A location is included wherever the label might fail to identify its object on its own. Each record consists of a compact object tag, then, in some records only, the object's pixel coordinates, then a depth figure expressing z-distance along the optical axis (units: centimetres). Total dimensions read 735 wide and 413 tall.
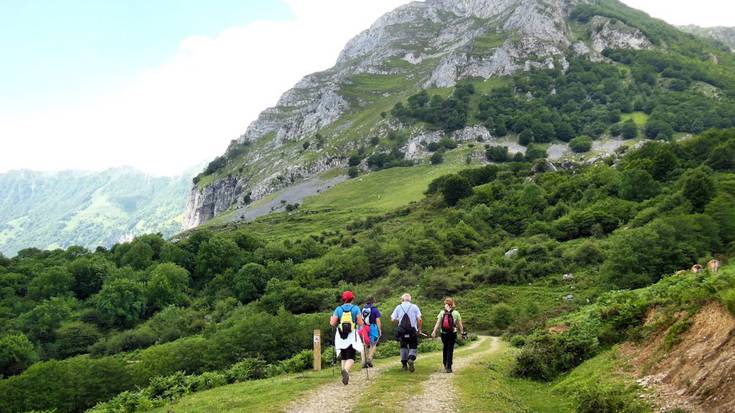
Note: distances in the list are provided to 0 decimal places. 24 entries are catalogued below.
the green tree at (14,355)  6449
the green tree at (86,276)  10212
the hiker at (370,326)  1915
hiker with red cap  1748
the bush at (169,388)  2239
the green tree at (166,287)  9231
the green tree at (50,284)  9581
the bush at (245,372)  2453
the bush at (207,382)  2341
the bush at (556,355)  1925
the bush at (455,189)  11500
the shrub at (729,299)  1159
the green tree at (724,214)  5447
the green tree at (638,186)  8244
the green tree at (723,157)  8040
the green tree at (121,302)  8731
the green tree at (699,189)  6375
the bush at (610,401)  1204
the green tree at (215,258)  10588
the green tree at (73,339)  7644
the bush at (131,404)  2047
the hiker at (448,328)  1884
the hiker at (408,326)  1897
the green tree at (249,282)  9019
